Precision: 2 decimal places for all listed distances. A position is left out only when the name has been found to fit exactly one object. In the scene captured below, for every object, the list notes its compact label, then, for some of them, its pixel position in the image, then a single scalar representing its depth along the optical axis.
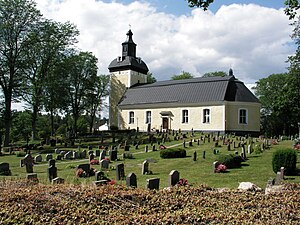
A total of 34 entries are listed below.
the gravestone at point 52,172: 12.17
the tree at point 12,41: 31.12
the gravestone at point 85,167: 13.36
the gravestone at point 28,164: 14.91
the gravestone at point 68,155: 20.80
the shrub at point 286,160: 13.06
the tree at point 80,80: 46.41
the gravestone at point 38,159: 19.34
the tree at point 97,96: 50.31
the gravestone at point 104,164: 15.61
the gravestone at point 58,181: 9.57
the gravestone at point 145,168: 14.07
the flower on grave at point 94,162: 17.36
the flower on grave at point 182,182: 9.55
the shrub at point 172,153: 19.33
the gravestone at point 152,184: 8.70
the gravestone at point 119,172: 12.58
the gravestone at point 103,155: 18.97
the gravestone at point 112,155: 19.08
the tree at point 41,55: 33.66
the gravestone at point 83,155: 21.36
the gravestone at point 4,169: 13.99
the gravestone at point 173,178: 9.74
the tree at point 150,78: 70.94
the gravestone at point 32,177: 9.78
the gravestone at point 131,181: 9.41
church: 37.41
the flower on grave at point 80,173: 13.02
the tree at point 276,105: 47.13
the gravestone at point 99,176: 10.78
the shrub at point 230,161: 14.97
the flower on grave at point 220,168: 14.07
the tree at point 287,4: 11.50
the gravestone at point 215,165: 14.19
